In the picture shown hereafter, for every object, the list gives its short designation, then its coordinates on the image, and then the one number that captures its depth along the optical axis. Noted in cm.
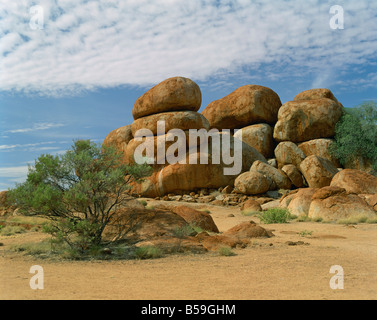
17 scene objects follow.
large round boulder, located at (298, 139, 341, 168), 2961
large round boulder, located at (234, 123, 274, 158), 3166
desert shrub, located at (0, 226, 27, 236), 1366
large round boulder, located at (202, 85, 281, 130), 3262
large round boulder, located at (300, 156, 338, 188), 2600
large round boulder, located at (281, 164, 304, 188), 2748
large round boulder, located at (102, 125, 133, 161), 3108
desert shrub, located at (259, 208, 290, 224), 1582
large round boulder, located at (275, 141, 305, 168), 2934
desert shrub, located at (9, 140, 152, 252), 911
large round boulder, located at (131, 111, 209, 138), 2719
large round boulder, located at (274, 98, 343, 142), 2992
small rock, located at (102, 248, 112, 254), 890
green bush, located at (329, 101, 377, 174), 2878
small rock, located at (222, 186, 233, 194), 2547
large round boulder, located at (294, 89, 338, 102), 3278
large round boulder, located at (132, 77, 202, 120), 2786
